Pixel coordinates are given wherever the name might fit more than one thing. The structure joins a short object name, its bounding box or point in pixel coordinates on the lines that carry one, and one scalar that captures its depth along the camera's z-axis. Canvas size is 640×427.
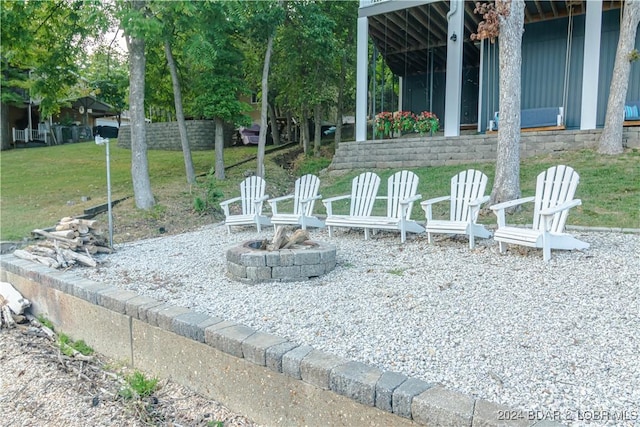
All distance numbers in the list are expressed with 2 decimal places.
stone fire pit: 3.87
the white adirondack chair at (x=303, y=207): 5.86
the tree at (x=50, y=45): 8.01
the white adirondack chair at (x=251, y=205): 6.19
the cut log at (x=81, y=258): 4.58
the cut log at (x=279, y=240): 4.13
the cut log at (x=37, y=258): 4.47
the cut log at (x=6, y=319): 4.31
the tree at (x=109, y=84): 9.86
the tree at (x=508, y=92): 5.48
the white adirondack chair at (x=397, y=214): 5.04
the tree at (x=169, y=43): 6.59
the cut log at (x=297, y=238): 4.24
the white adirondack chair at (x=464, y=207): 4.53
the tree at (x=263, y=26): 9.12
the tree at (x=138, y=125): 7.86
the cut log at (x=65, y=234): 4.88
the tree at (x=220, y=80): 8.12
